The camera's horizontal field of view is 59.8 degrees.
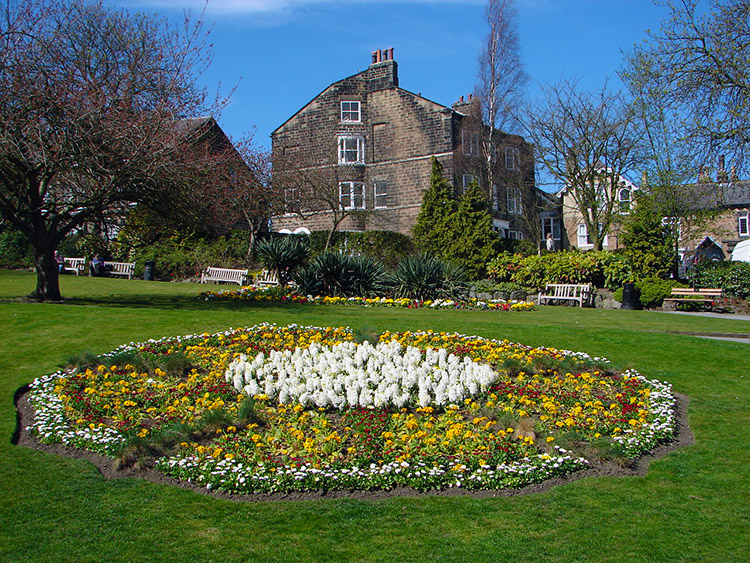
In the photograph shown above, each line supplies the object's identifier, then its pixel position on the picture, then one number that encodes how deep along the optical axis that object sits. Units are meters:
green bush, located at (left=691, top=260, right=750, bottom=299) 24.45
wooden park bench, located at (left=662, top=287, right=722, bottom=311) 22.39
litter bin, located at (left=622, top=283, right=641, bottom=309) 21.91
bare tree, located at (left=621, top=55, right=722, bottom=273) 26.02
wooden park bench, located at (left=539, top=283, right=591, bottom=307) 22.83
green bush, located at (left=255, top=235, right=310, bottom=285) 19.30
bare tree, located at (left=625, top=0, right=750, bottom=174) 17.11
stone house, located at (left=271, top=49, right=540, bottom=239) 37.94
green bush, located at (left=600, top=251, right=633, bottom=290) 24.01
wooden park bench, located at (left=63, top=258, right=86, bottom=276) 28.61
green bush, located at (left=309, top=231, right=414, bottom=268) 30.67
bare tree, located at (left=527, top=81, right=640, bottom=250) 34.34
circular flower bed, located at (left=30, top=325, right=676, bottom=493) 6.06
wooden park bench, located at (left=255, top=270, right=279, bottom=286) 21.95
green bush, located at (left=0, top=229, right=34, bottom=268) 29.88
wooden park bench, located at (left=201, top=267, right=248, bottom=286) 25.42
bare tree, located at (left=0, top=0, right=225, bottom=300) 14.44
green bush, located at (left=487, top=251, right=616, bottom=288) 24.28
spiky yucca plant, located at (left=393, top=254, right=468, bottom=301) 18.91
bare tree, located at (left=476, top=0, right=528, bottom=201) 39.34
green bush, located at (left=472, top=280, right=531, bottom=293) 23.00
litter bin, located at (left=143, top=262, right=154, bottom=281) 27.08
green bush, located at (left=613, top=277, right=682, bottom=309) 22.64
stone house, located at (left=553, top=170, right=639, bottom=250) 47.70
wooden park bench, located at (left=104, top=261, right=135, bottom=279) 28.04
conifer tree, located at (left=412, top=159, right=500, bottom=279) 28.27
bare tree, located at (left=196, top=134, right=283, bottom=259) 26.69
